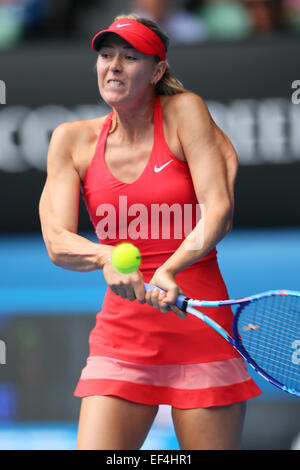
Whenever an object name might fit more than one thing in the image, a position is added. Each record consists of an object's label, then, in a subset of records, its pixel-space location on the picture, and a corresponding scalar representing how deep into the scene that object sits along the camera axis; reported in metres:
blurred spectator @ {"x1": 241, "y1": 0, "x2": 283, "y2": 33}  13.22
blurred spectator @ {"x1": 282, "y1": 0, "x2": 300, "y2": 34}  13.41
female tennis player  5.03
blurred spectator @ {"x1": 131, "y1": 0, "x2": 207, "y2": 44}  12.41
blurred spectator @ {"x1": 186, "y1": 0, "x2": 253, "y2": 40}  13.26
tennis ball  4.80
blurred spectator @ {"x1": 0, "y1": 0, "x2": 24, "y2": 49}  13.52
